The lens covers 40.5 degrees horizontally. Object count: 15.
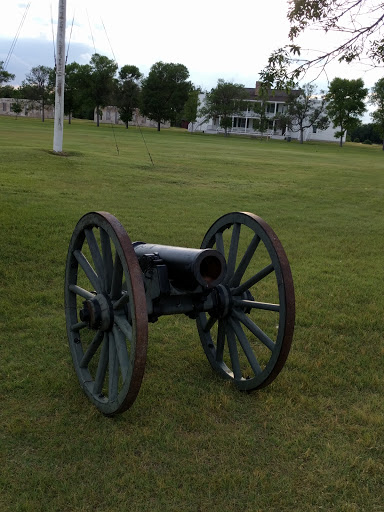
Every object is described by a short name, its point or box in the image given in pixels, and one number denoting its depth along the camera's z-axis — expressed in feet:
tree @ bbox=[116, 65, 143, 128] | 242.17
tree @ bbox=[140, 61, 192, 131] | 235.40
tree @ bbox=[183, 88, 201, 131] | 236.63
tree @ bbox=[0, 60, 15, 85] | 302.04
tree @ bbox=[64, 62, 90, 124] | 232.82
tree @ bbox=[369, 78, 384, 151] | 219.41
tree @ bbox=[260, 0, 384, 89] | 21.89
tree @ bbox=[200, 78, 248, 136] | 229.04
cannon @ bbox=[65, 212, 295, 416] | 10.26
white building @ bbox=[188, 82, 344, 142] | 256.11
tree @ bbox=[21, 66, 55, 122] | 255.09
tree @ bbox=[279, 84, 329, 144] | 227.20
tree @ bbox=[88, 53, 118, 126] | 235.40
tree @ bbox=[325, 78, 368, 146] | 219.20
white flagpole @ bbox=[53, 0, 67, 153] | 57.77
